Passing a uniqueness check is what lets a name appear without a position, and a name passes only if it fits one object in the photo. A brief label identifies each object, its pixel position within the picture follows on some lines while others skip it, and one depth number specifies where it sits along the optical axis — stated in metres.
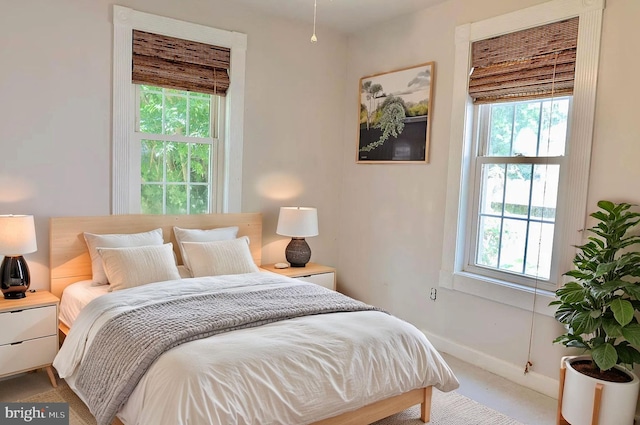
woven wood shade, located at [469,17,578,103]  2.95
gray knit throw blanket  2.08
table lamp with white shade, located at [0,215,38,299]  2.78
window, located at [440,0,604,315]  2.89
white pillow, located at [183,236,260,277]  3.40
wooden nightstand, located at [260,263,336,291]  3.95
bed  1.92
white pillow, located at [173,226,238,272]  3.56
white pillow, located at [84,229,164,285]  3.15
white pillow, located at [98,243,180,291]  3.00
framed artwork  3.81
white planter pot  2.38
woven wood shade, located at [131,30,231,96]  3.45
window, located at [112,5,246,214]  3.41
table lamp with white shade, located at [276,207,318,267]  4.01
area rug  2.63
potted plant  2.38
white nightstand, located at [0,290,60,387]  2.72
